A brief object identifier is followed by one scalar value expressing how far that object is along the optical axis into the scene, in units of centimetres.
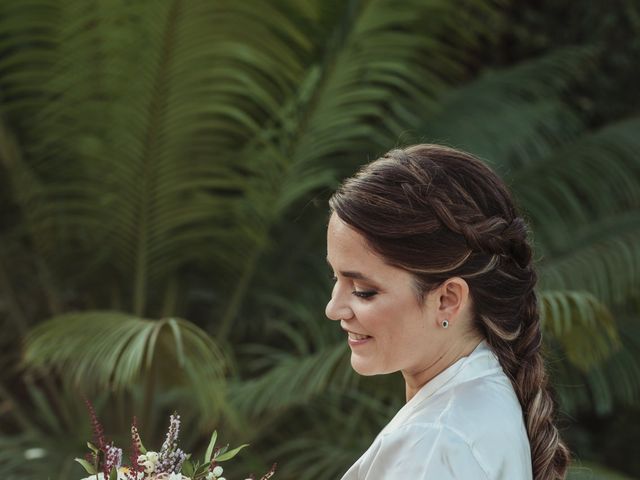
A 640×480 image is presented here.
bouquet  159
